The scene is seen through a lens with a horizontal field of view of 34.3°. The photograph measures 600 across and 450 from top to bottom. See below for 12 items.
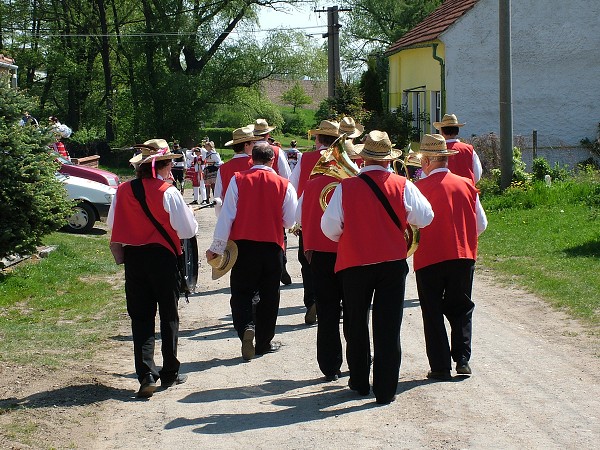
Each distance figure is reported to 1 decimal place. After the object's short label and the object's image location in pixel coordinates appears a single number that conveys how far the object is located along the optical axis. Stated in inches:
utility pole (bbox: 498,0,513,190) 750.5
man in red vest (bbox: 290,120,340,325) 363.6
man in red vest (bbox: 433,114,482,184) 414.0
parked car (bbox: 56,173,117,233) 766.5
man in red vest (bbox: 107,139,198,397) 297.4
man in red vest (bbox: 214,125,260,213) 405.1
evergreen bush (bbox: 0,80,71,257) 498.6
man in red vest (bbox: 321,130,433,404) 273.6
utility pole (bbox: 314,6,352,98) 1353.3
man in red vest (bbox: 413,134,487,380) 301.6
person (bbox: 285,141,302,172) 842.8
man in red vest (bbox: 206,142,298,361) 336.8
